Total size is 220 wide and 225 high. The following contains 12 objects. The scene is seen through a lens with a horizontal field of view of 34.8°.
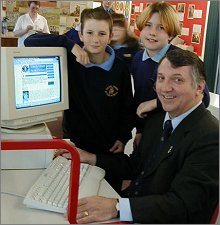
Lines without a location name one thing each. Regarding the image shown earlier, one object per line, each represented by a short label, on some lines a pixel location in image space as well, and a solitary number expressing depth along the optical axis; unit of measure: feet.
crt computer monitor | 4.41
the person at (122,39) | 8.66
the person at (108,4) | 8.08
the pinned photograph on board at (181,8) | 14.60
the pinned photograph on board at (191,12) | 14.48
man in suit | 3.51
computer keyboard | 3.59
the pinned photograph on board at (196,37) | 14.57
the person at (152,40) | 5.84
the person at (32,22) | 13.26
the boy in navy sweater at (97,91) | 5.49
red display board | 14.31
